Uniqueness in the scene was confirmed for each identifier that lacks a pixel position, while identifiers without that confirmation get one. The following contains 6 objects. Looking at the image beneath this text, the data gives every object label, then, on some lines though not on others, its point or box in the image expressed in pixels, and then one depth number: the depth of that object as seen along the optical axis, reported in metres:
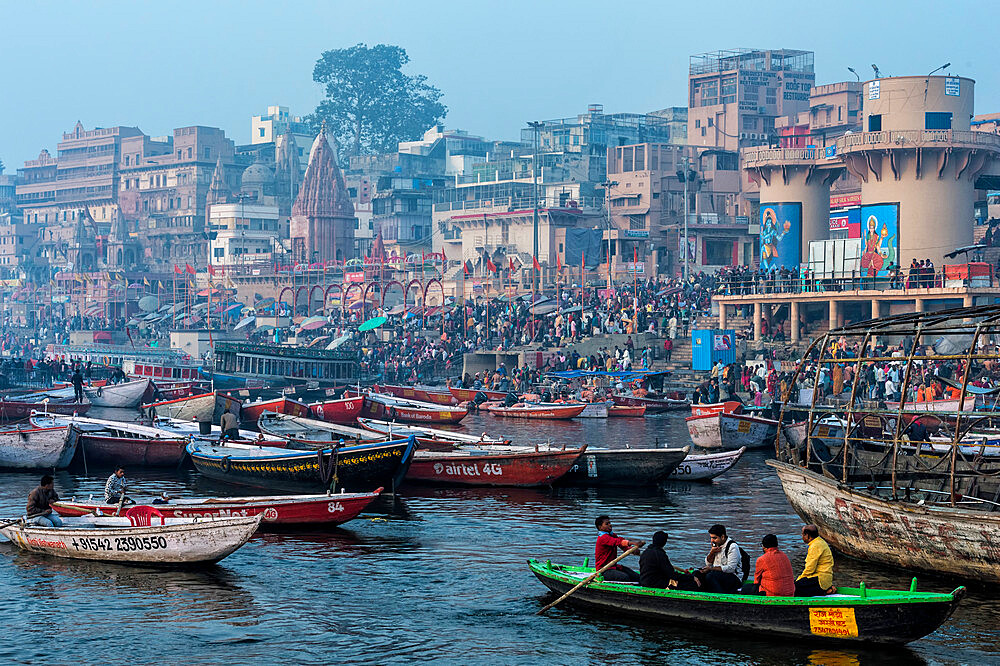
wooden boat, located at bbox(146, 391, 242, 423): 39.22
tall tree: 147.88
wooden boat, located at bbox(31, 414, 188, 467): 30.20
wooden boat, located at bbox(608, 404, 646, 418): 42.72
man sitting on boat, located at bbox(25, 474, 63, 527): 19.88
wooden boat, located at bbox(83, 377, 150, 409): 47.16
